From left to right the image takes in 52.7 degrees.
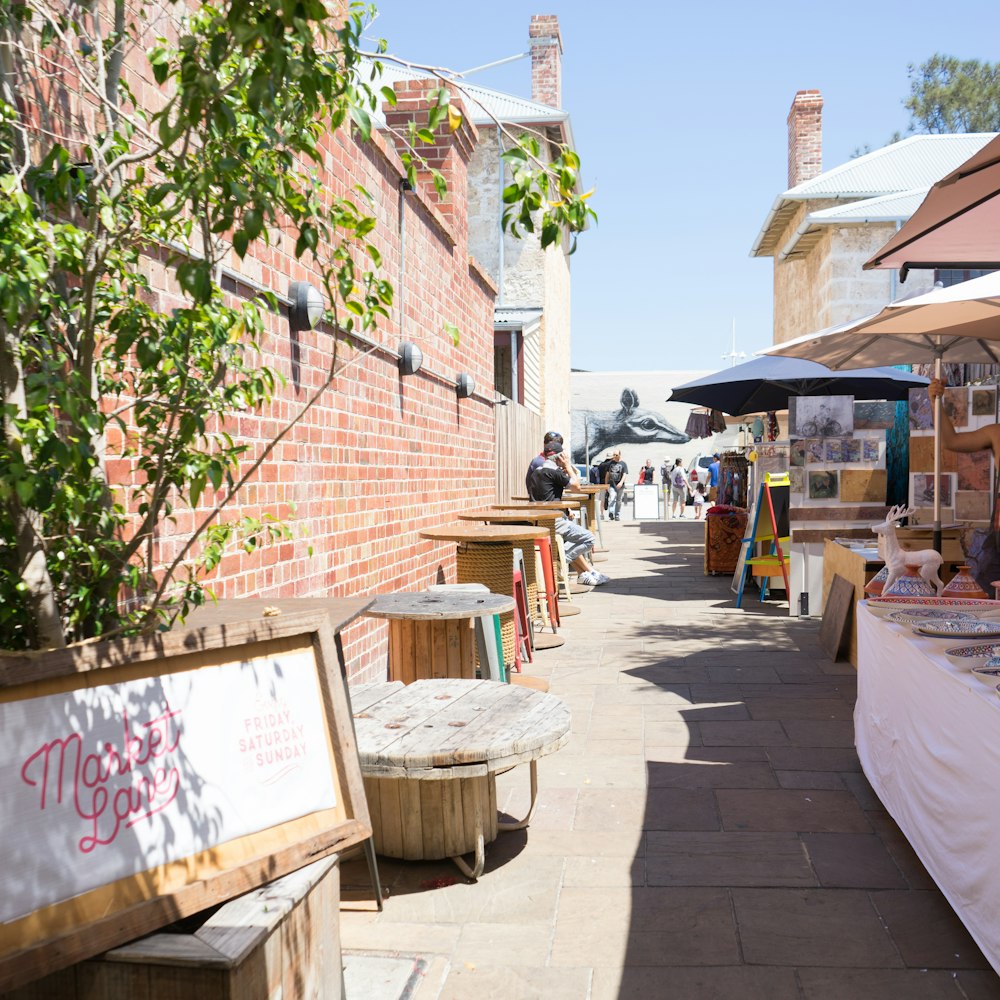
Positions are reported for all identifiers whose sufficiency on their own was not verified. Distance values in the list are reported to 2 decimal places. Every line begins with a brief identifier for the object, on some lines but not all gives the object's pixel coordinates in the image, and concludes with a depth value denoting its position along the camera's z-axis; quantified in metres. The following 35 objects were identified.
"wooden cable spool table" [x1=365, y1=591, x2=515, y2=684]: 5.25
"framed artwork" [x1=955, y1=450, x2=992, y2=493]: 7.56
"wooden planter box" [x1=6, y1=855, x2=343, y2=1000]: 1.96
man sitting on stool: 11.18
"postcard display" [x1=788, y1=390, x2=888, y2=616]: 9.59
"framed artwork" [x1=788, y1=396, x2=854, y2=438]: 9.62
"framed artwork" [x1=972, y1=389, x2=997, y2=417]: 7.62
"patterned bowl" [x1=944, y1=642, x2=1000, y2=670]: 3.37
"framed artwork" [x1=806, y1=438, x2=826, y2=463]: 9.62
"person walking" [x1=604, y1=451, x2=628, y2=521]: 25.53
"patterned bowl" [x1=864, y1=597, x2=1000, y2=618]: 4.30
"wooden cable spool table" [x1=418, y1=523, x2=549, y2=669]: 7.11
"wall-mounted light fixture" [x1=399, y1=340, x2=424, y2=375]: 7.10
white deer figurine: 4.72
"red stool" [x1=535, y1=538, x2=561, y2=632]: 8.85
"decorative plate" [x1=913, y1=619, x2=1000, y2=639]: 3.75
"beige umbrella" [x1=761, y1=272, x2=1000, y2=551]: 5.02
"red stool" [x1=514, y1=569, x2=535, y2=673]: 7.70
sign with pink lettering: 1.93
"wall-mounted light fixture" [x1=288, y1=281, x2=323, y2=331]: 4.80
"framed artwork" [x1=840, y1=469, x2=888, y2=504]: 9.55
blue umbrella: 10.61
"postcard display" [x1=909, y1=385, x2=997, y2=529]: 7.62
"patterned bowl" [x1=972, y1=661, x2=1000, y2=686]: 3.11
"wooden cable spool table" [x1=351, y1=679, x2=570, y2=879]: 3.38
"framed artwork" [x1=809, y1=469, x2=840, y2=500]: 9.61
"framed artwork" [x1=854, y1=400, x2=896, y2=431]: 9.62
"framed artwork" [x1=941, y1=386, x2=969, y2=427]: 7.87
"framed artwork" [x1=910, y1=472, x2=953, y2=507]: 8.38
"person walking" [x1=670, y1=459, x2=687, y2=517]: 30.00
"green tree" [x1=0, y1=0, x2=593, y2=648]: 1.82
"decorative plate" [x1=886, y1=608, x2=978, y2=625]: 4.15
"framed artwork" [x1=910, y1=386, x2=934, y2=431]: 8.48
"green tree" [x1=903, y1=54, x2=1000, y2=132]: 35.59
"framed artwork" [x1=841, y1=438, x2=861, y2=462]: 9.59
